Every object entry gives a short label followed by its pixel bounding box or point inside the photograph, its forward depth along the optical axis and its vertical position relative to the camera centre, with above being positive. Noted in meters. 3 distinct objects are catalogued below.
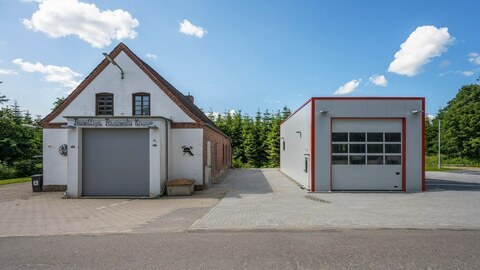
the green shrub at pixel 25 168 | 24.95 -2.59
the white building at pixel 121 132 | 13.45 +0.38
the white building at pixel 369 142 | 14.07 -0.09
